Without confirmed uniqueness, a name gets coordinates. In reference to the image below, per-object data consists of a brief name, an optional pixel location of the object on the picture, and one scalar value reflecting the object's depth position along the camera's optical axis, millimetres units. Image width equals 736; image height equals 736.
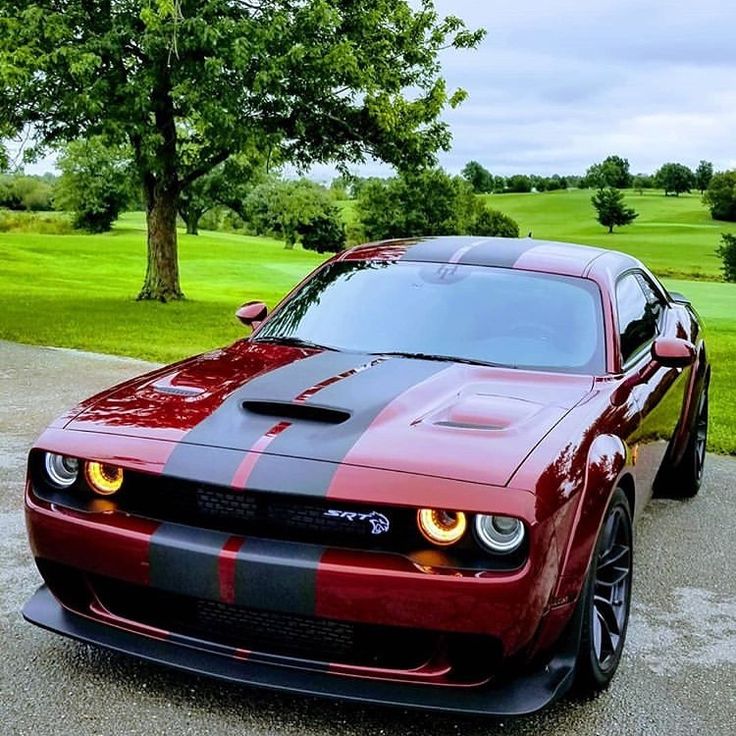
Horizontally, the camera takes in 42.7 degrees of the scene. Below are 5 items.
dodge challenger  2596
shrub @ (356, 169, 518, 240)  63906
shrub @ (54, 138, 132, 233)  50250
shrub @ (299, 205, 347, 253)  60656
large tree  15312
